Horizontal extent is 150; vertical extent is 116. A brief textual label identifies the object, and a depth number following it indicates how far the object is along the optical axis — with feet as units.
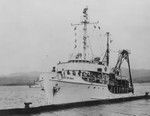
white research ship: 106.11
